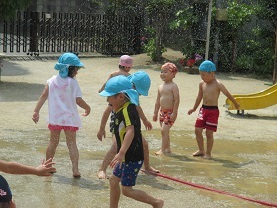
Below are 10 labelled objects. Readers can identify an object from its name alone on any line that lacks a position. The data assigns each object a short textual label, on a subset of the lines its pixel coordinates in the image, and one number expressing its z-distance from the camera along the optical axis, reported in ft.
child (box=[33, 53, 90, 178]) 28.18
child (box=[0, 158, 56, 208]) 16.54
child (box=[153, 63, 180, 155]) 33.84
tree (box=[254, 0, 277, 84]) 73.28
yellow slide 48.26
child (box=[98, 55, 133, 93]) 31.22
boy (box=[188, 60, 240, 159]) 34.32
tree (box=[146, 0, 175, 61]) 77.98
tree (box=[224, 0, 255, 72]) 74.36
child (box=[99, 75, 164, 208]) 22.34
